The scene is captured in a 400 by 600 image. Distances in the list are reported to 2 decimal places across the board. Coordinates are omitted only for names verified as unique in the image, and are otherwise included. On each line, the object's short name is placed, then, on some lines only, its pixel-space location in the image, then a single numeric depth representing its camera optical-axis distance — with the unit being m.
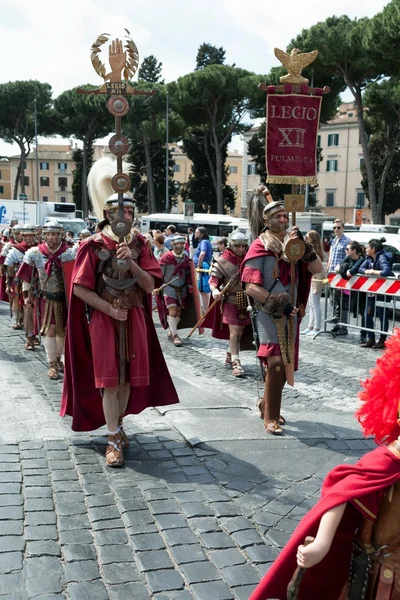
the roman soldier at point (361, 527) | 2.28
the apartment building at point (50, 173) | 104.81
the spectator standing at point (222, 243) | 14.06
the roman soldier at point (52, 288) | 7.77
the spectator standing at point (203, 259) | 13.78
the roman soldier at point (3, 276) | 12.68
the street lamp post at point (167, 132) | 43.57
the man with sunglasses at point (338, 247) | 12.22
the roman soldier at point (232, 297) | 8.21
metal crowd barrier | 10.19
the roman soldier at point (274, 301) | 5.52
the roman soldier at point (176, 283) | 10.59
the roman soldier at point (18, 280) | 9.89
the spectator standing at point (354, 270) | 10.76
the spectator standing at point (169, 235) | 16.12
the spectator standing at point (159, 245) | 14.09
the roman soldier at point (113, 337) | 4.70
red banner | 6.01
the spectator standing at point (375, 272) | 10.37
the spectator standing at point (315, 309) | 11.35
